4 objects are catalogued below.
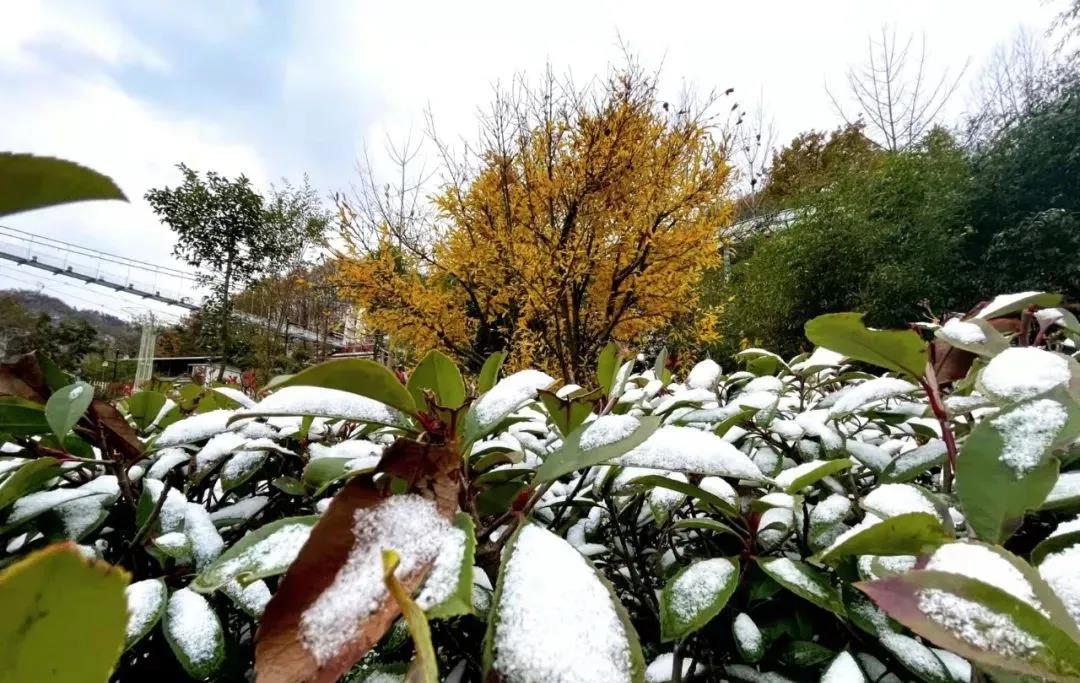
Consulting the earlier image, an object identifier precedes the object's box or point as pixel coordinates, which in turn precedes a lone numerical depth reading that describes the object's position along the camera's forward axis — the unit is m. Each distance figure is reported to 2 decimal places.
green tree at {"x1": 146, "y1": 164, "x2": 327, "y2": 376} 10.73
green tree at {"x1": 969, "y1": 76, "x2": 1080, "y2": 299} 5.64
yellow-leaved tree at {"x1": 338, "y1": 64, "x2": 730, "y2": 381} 4.84
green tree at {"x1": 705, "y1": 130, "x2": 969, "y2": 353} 6.65
